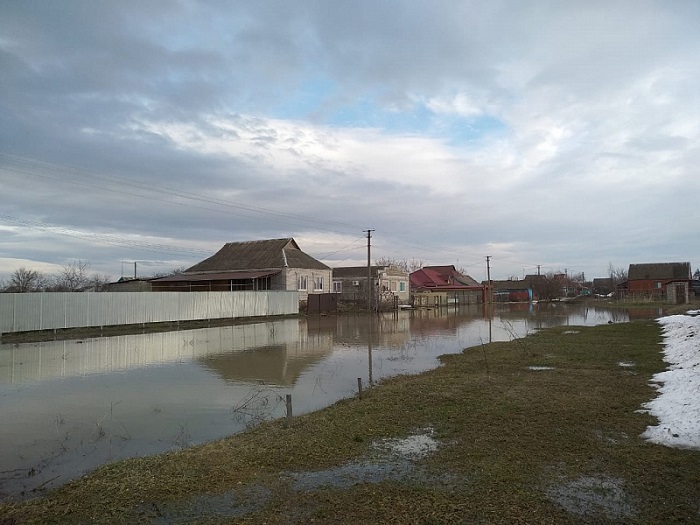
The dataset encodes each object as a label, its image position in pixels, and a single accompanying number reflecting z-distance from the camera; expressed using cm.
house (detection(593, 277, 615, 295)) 11754
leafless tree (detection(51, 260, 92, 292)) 5316
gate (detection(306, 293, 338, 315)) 4212
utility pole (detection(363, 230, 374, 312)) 4144
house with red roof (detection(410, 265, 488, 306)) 6294
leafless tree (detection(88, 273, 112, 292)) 5044
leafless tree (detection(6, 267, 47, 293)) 4809
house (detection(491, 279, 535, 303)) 8488
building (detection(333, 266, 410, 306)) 5328
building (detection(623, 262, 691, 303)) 7938
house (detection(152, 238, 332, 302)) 4366
